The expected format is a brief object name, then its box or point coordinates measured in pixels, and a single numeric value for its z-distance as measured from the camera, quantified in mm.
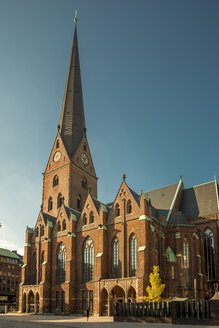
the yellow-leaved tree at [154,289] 37750
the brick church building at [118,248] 43438
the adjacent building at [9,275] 92812
